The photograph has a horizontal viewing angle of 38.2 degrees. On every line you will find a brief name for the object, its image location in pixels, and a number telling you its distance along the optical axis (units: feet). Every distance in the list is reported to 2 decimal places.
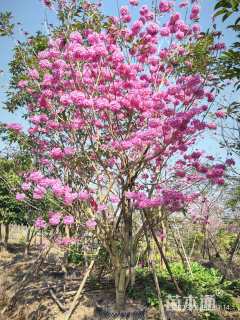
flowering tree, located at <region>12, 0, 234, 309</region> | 20.44
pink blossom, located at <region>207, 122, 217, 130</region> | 21.52
